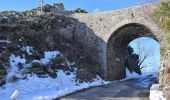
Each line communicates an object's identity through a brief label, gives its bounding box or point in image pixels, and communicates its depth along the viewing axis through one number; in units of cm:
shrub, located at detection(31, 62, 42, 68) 2541
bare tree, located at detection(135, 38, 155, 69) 5069
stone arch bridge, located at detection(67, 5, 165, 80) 2981
